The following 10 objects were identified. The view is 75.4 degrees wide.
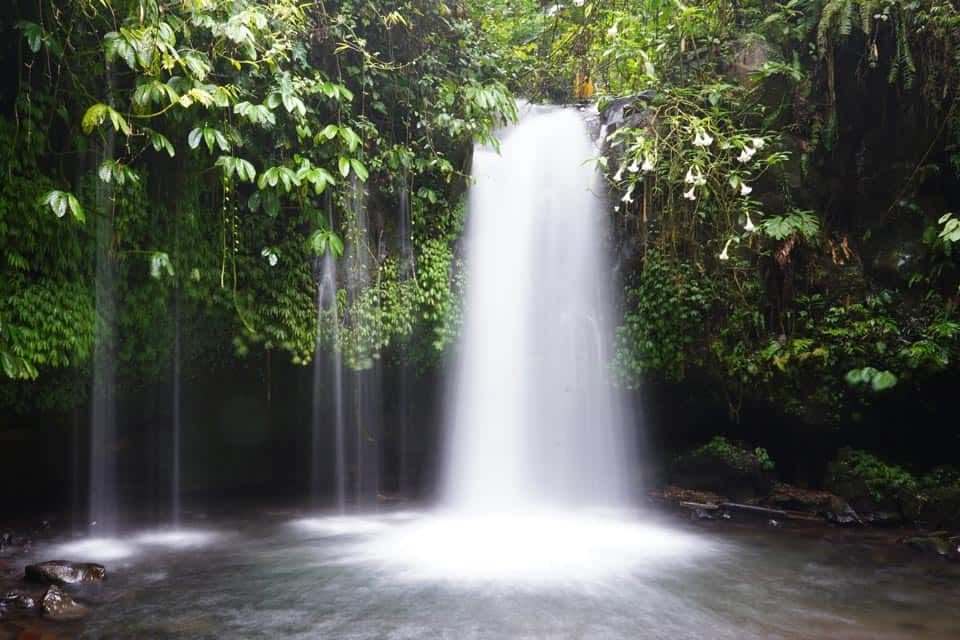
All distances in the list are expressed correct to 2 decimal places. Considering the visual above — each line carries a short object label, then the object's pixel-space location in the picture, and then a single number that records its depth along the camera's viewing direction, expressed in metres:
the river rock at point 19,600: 3.70
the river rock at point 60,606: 3.62
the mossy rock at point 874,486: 5.78
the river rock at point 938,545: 4.91
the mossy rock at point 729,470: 6.59
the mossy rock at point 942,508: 5.54
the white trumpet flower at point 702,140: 5.60
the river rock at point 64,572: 4.10
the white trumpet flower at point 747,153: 5.48
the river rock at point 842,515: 5.84
